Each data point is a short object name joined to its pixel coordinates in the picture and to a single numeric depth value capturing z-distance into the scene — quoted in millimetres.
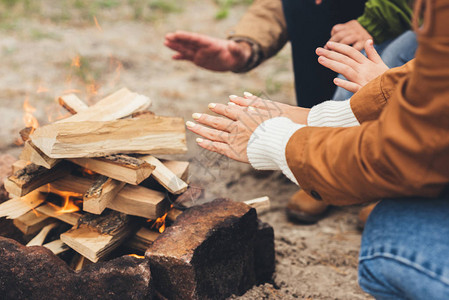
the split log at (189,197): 2041
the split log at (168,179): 1871
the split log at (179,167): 2051
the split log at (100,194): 1746
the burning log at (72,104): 2254
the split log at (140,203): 1843
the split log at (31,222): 2047
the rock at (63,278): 1565
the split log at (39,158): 1786
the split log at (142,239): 1937
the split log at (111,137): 1748
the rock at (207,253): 1608
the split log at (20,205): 1926
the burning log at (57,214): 1975
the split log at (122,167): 1768
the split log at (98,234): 1755
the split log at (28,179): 1827
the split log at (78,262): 1898
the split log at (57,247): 1873
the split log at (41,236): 1964
